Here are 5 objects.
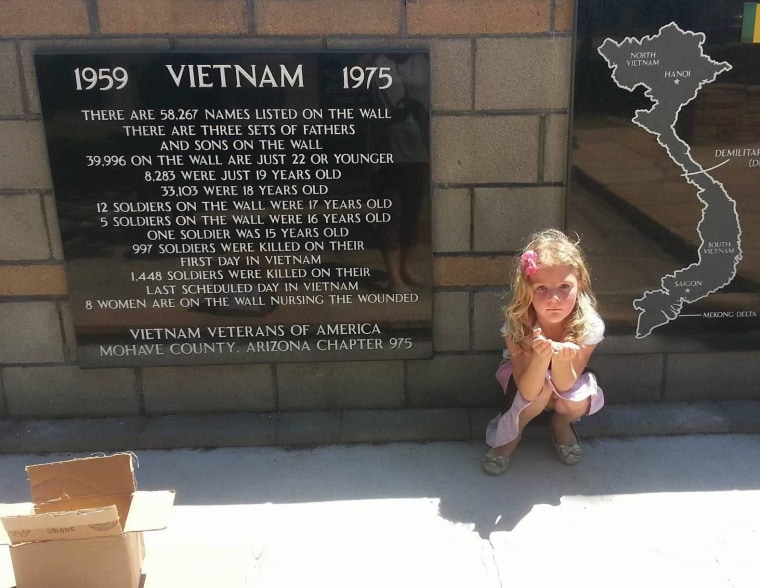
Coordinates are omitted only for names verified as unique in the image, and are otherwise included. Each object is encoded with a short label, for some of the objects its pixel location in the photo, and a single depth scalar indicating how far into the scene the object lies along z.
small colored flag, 2.92
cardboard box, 2.06
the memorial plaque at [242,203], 2.94
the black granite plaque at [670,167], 2.95
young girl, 2.73
